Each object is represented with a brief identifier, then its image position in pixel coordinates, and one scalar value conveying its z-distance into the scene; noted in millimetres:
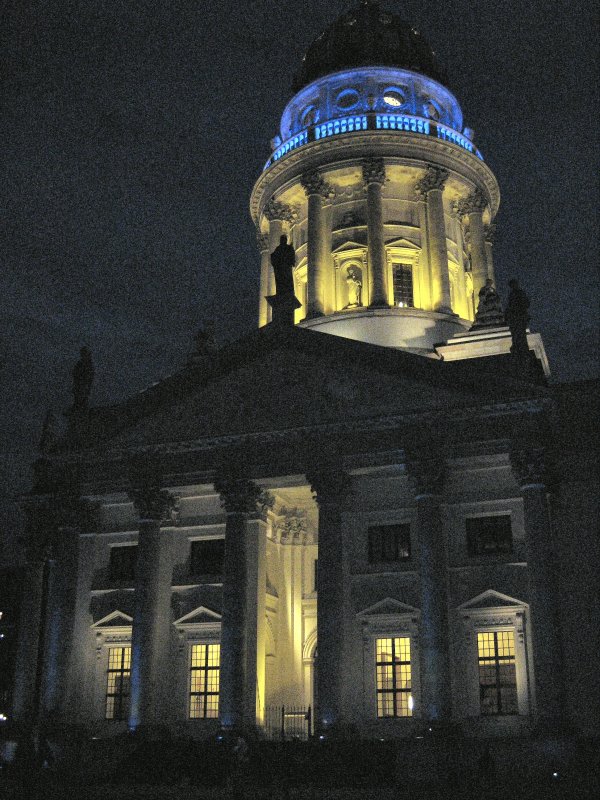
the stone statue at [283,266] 37312
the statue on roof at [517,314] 34125
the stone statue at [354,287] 49100
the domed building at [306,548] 31844
